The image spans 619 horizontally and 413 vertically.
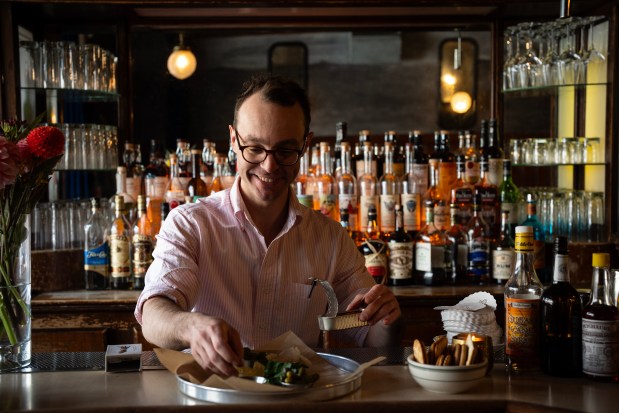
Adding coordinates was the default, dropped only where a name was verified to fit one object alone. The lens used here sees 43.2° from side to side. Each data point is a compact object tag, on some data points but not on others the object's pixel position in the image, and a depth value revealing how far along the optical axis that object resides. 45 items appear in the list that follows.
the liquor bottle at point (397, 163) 3.55
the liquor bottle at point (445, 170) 3.52
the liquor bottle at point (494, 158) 3.48
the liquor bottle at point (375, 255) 3.35
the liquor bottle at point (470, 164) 3.44
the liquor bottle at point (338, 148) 3.56
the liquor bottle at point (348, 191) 3.44
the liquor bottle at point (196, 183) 3.43
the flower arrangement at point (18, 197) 1.71
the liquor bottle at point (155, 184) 3.46
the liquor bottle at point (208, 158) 3.56
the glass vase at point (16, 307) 1.75
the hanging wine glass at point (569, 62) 3.54
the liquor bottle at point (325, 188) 3.45
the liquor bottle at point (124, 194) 3.41
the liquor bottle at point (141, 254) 3.30
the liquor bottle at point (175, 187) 3.42
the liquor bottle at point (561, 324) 1.64
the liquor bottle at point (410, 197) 3.44
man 2.00
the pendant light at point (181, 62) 3.88
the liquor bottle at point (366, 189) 3.43
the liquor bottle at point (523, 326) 1.69
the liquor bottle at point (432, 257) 3.38
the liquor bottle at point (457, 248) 3.42
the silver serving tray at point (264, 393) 1.43
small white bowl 1.50
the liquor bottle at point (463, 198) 3.40
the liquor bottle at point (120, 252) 3.33
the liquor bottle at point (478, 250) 3.37
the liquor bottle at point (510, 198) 3.49
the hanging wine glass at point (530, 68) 3.59
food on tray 1.48
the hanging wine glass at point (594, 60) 3.52
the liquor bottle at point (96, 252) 3.33
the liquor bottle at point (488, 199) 3.42
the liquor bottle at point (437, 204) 3.41
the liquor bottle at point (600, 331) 1.59
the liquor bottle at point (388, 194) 3.41
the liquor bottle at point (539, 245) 3.43
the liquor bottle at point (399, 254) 3.36
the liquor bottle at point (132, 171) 3.50
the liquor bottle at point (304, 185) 3.53
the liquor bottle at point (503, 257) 3.36
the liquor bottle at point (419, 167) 3.50
